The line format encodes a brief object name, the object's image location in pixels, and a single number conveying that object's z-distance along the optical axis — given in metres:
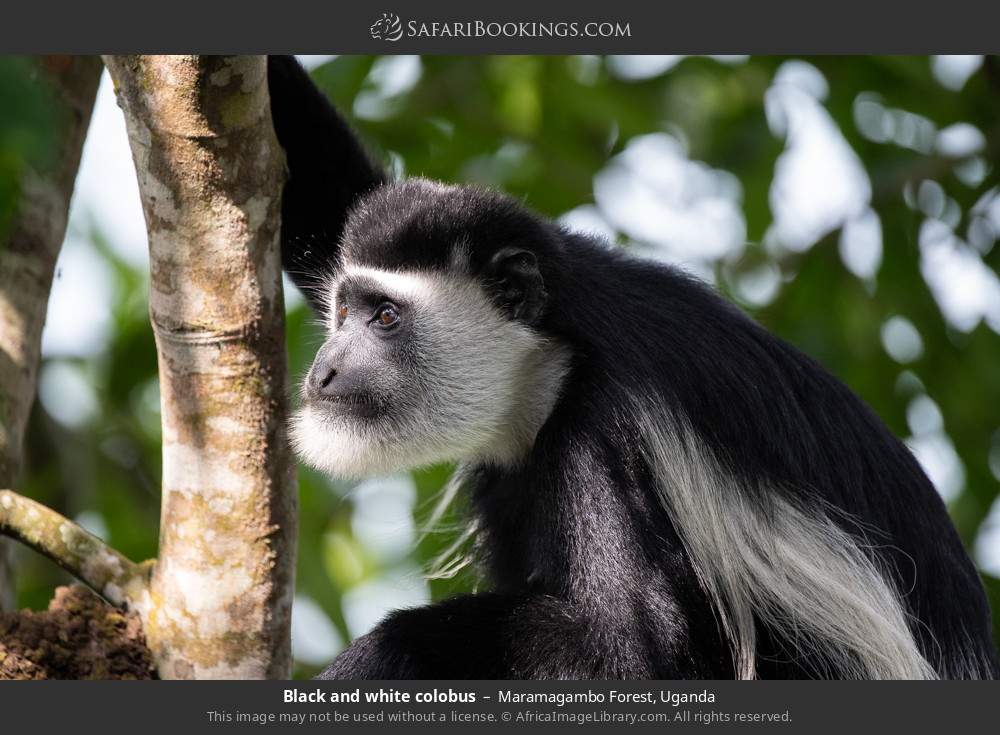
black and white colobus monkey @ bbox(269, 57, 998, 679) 4.57
